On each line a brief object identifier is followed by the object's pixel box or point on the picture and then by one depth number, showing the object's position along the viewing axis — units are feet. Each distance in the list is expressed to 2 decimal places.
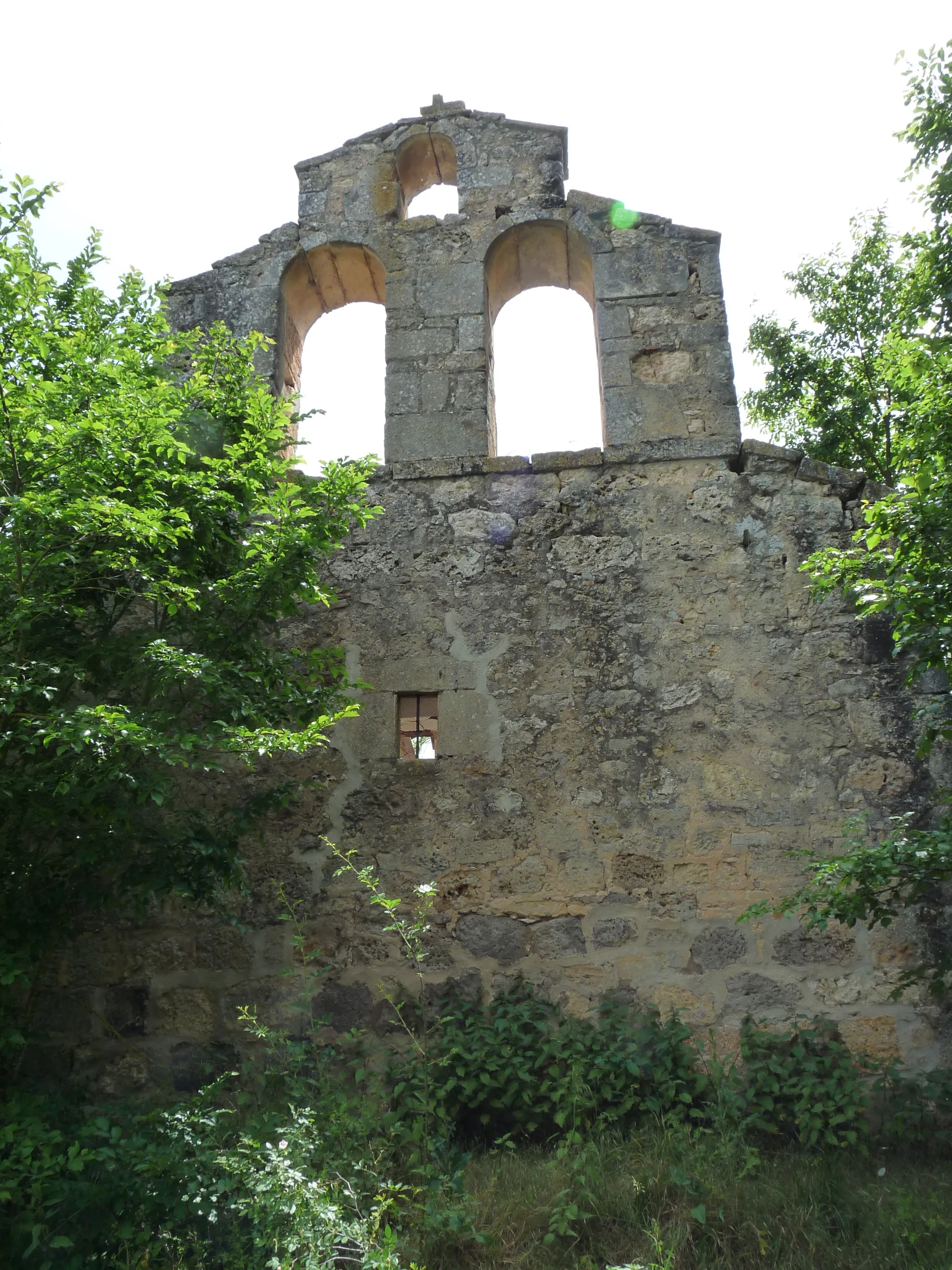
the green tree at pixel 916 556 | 12.25
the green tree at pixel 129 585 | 11.28
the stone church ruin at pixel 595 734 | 15.20
